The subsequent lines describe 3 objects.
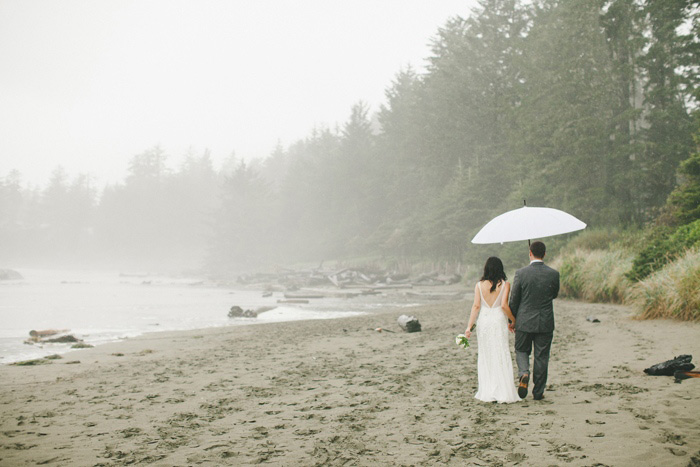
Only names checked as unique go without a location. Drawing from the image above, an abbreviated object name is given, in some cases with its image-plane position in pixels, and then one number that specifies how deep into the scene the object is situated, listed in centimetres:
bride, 601
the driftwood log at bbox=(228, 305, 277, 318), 2034
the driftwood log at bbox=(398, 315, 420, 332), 1321
